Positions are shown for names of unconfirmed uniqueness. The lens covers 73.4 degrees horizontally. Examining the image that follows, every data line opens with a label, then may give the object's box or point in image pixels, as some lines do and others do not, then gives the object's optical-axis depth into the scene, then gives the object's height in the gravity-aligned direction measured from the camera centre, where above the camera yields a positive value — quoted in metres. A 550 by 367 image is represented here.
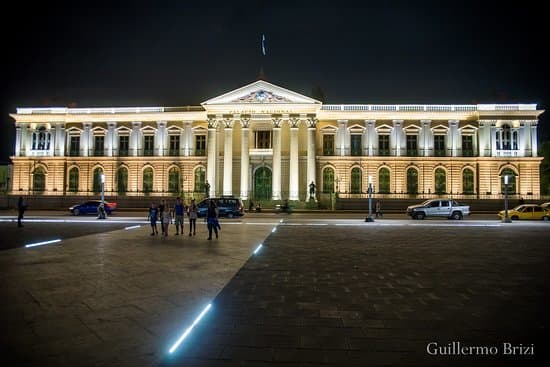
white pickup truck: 27.56 -1.45
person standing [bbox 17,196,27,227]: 18.30 -0.80
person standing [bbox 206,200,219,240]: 13.72 -0.99
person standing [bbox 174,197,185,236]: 15.36 -0.88
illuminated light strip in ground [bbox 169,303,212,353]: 4.05 -1.71
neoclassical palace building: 41.06 +5.15
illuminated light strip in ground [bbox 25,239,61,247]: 11.73 -1.68
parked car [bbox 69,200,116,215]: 31.12 -1.37
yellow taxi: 27.70 -1.70
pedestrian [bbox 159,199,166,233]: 14.98 -0.67
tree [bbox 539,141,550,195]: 49.50 +2.63
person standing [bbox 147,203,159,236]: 14.83 -0.94
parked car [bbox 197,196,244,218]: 27.88 -1.18
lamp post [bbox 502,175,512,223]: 23.73 -1.84
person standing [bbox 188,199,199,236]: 15.15 -0.88
